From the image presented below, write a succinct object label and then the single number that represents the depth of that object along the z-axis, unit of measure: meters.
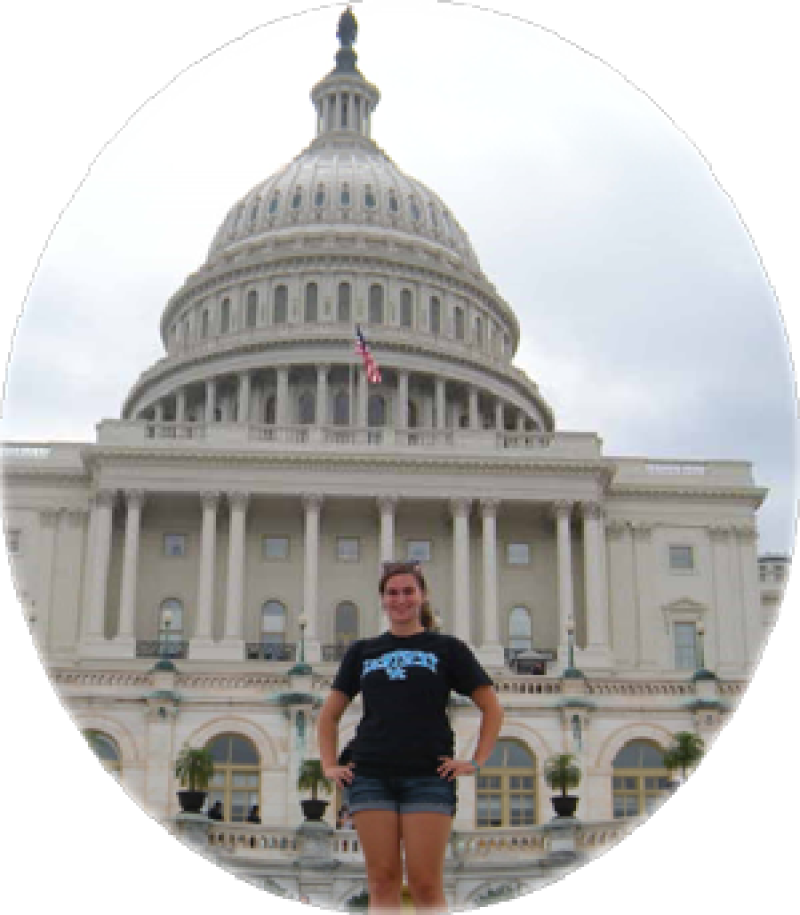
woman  7.66
